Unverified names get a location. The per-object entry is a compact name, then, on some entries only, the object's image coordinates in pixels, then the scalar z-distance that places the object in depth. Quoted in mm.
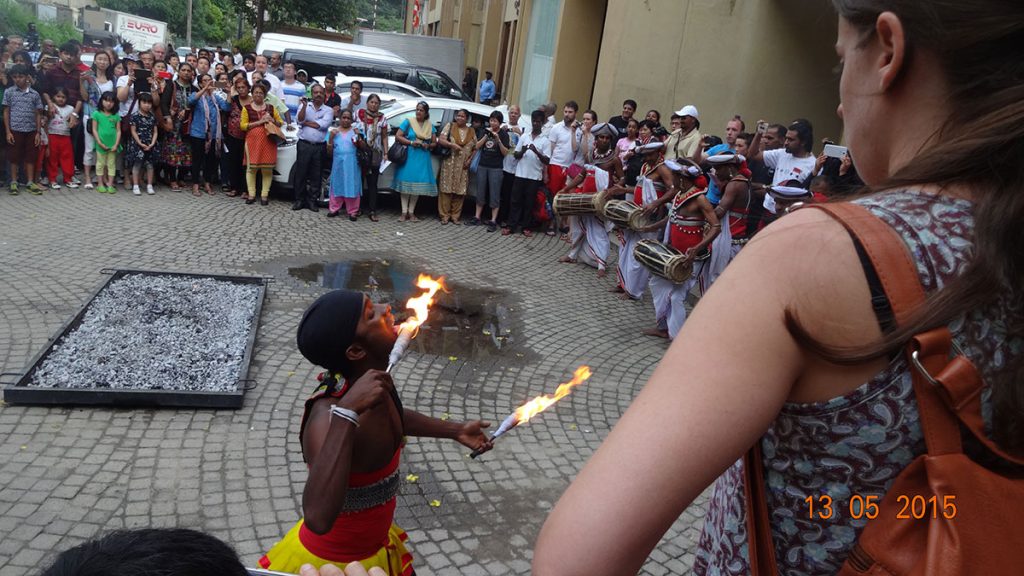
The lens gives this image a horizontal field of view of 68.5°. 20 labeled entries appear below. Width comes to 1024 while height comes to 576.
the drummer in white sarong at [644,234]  9383
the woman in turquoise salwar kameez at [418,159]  12523
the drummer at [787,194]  8523
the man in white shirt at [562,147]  12633
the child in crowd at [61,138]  11375
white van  17266
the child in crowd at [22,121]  10844
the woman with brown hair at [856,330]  806
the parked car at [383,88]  15121
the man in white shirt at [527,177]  12688
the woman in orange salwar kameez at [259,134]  11820
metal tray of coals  5266
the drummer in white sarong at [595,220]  10828
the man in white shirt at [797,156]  9508
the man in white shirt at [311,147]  12008
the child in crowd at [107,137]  11539
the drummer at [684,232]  7992
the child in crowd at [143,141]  11656
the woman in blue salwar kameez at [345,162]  12055
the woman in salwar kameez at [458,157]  12727
